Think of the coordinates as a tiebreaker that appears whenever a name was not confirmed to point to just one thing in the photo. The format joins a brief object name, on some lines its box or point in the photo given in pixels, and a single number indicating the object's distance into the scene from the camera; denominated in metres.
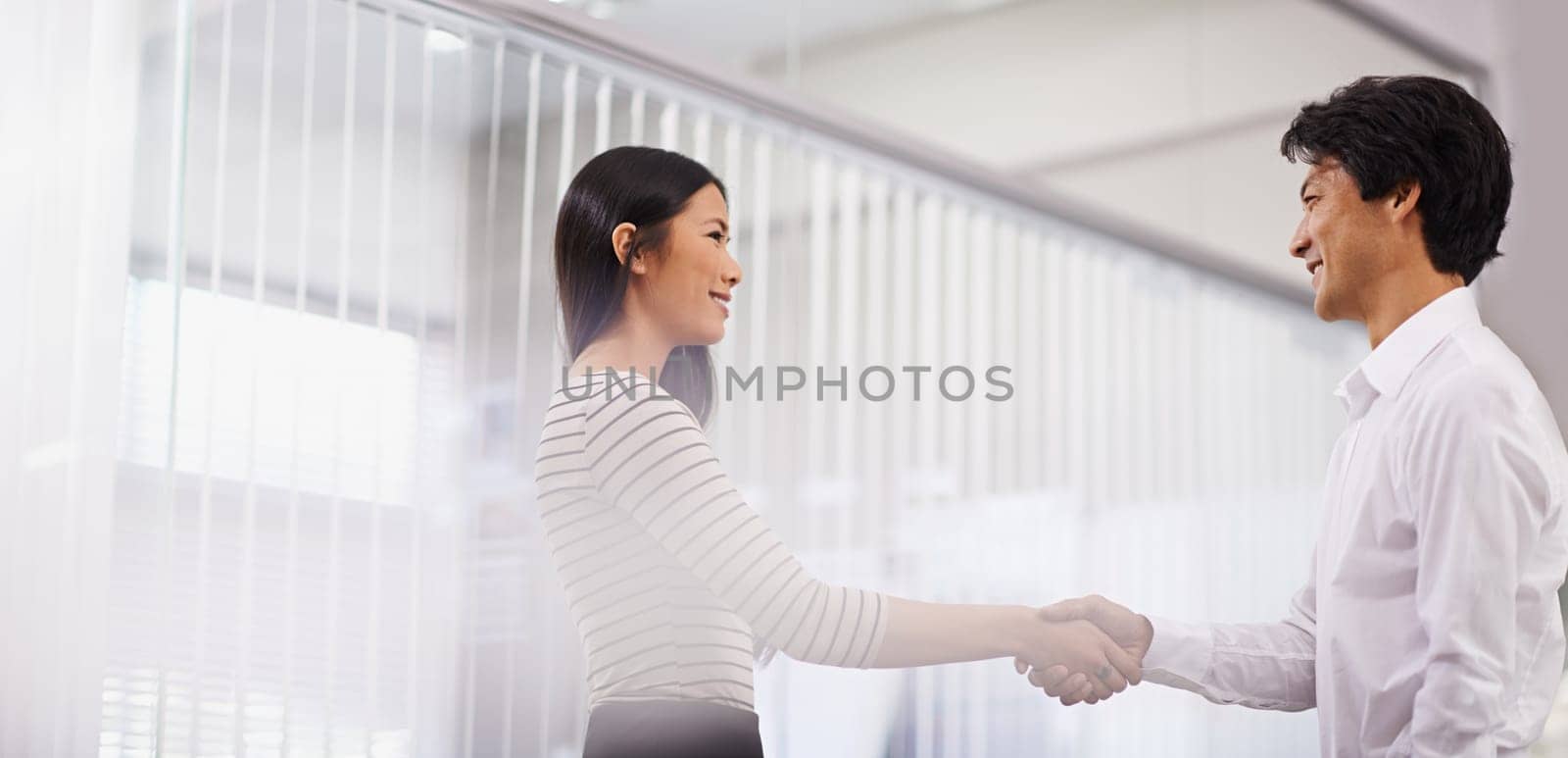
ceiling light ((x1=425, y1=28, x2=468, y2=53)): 3.68
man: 3.09
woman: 3.12
